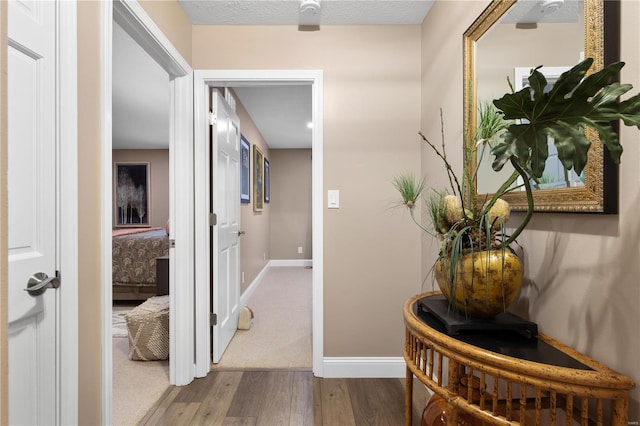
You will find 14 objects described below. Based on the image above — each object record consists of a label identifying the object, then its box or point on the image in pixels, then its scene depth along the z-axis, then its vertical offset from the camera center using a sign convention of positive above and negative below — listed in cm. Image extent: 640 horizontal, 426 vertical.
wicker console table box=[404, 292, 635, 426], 68 -41
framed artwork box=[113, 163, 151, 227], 628 +36
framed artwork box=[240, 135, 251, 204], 338 +49
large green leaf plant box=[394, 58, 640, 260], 60 +20
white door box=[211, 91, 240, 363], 215 -9
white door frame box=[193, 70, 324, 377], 201 +15
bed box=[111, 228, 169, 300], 351 -65
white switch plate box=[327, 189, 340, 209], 207 +8
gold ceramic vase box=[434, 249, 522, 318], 90 -22
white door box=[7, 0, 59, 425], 87 +1
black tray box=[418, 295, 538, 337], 91 -35
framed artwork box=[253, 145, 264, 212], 427 +48
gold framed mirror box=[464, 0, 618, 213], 79 +52
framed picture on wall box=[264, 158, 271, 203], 535 +55
